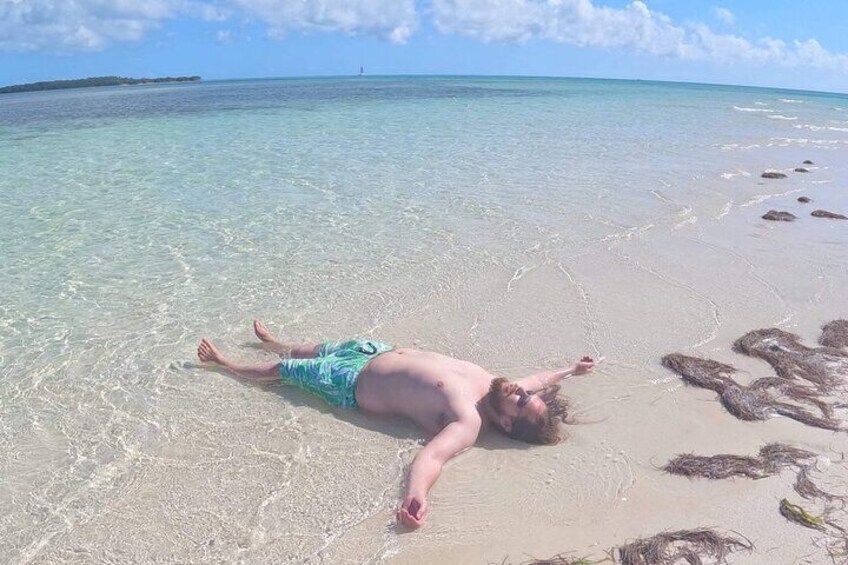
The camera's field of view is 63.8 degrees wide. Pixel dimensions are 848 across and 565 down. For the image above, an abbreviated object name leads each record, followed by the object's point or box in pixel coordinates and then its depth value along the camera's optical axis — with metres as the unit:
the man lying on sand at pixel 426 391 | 4.69
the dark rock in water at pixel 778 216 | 11.14
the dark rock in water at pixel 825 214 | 11.43
